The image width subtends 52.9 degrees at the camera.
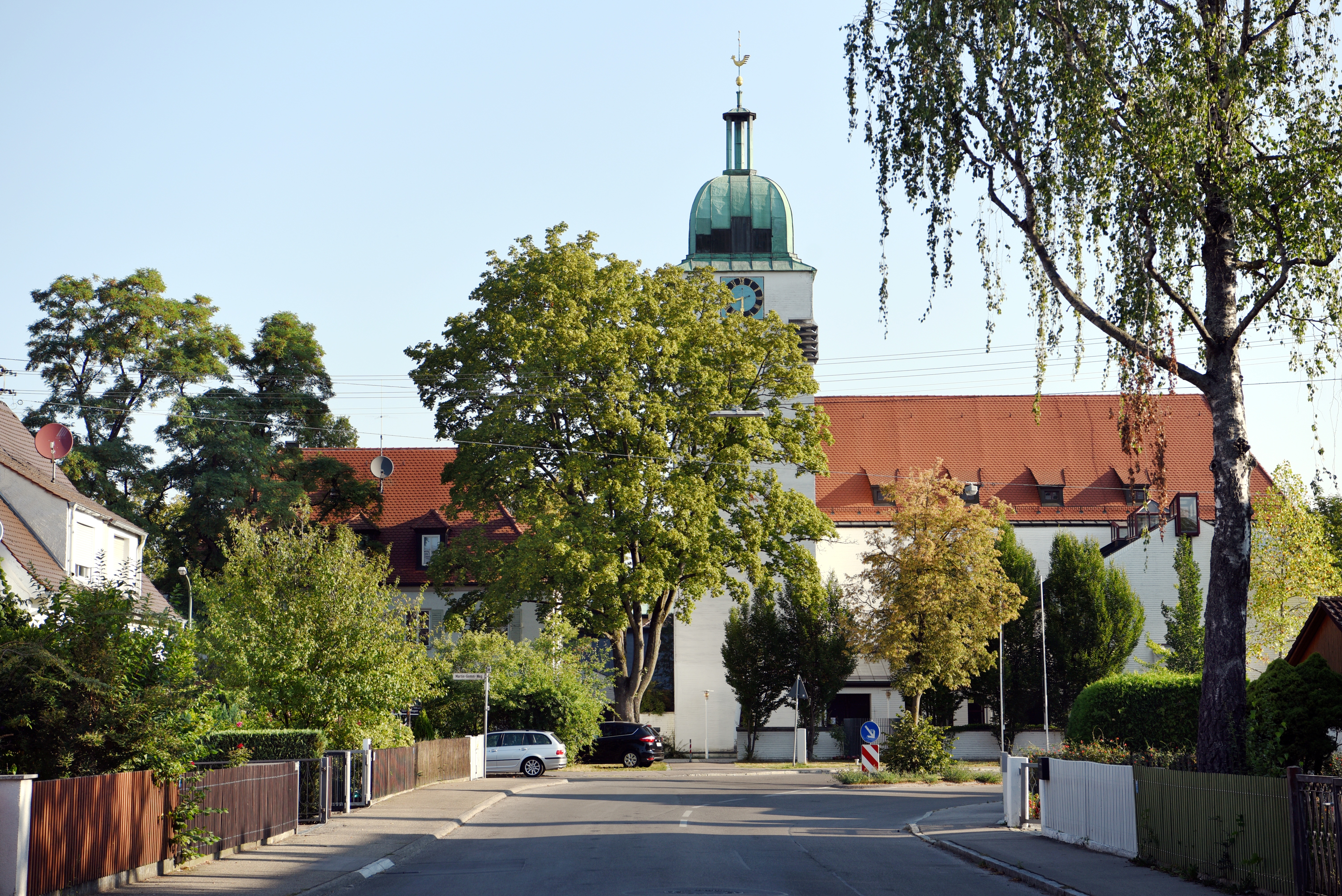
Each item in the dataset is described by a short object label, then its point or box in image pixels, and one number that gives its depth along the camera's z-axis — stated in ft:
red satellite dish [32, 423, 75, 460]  119.44
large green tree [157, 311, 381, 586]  158.71
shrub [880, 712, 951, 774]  128.36
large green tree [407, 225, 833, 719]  137.18
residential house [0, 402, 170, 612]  108.37
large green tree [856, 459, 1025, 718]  149.18
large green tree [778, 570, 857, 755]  164.96
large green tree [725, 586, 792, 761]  167.22
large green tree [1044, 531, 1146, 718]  165.48
